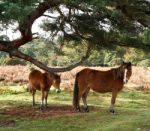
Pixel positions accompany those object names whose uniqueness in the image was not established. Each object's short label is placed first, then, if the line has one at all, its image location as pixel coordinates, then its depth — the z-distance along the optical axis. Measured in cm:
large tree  895
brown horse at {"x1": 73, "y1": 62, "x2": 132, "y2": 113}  1418
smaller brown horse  1472
